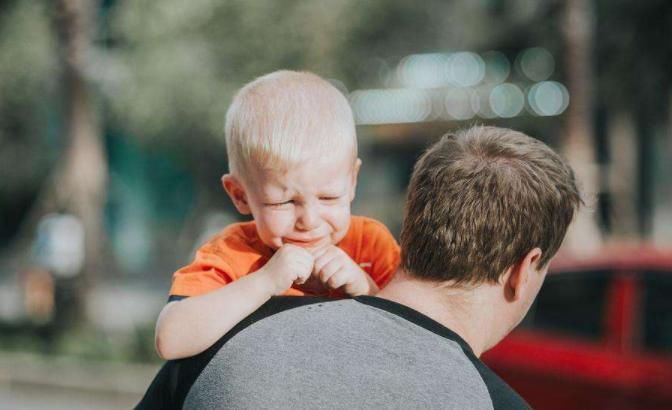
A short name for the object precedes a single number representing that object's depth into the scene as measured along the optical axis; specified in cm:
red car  523
